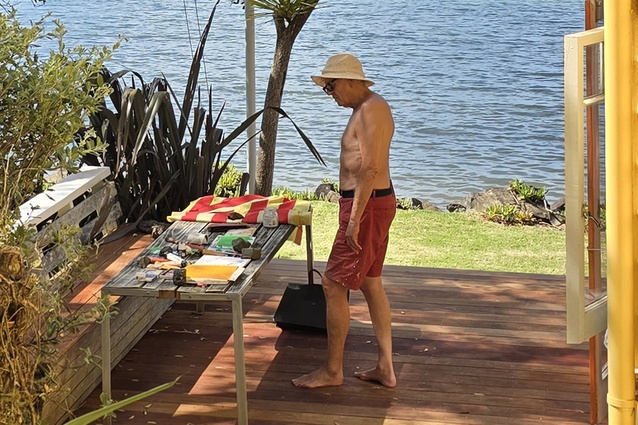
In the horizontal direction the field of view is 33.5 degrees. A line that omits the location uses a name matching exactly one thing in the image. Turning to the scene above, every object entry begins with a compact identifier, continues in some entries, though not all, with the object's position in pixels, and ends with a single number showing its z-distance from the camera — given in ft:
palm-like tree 19.42
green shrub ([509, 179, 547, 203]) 29.76
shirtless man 14.78
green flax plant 19.35
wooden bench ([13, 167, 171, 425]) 14.45
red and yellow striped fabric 17.37
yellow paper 14.49
